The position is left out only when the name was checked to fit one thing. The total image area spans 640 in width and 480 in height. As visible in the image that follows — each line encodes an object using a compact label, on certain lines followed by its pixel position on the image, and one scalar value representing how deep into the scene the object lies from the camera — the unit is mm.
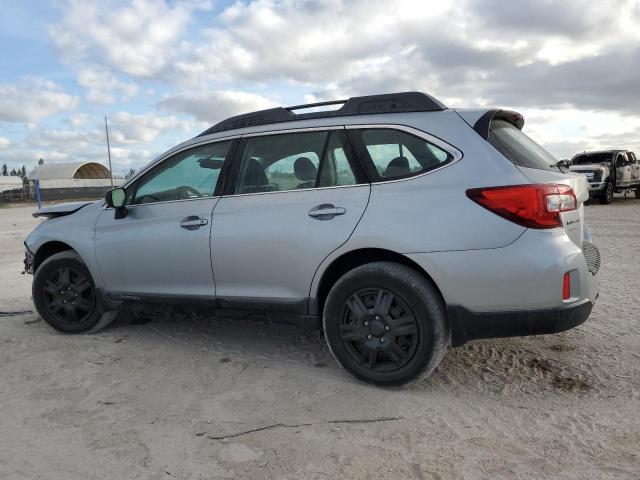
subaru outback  2951
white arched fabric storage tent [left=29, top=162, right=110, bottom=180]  77500
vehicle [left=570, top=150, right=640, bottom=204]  18719
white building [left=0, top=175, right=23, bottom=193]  62956
